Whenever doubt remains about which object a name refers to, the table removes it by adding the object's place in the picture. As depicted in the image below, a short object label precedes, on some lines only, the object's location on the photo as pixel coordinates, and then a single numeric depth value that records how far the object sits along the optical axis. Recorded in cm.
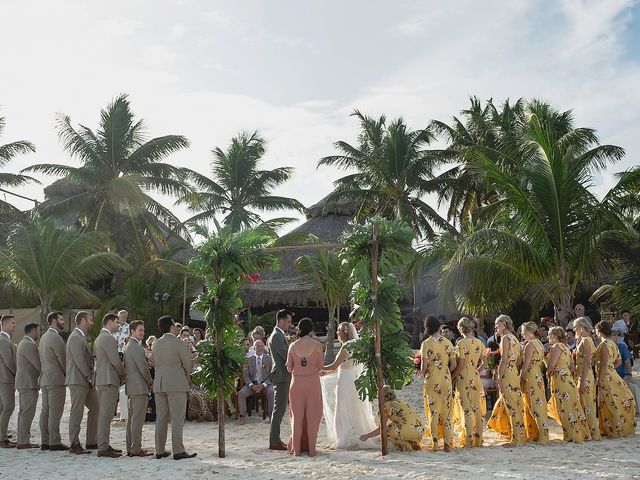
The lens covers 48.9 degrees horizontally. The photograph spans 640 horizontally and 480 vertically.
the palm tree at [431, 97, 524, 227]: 2818
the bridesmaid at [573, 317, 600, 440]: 904
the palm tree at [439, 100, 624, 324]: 1351
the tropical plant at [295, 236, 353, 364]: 2177
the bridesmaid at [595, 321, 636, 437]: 916
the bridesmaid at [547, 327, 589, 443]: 889
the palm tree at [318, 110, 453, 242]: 2825
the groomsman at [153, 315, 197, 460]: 805
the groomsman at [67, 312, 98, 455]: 854
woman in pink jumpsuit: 830
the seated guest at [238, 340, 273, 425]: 1134
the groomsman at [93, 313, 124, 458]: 831
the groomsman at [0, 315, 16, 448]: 934
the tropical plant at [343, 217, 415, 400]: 821
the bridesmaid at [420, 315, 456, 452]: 851
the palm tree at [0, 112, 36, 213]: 2442
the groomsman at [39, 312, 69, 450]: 877
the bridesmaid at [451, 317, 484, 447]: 863
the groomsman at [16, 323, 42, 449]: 907
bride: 873
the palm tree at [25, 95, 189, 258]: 2523
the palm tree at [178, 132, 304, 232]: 3034
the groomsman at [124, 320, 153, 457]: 826
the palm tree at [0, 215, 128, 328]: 1888
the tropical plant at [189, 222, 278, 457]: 845
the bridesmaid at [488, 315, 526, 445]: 872
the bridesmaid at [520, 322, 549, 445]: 880
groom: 884
